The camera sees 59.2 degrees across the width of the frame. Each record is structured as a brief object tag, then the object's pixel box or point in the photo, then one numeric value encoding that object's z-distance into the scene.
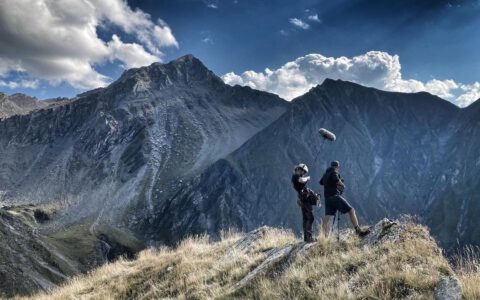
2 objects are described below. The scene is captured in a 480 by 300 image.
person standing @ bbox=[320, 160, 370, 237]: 12.62
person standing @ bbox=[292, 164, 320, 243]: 13.36
